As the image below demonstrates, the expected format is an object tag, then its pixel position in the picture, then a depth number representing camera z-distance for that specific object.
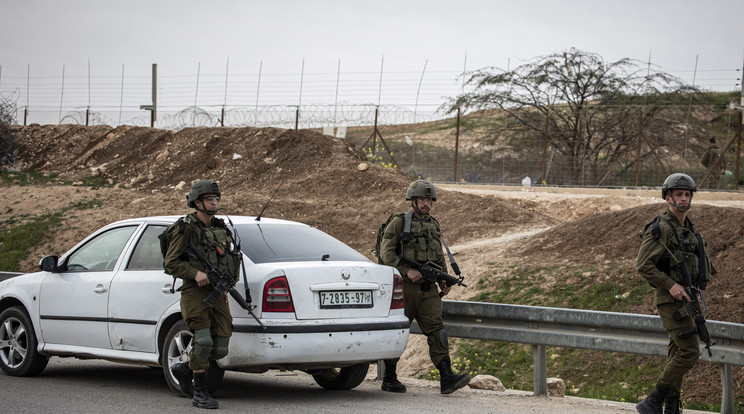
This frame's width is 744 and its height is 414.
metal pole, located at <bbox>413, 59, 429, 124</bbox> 31.19
